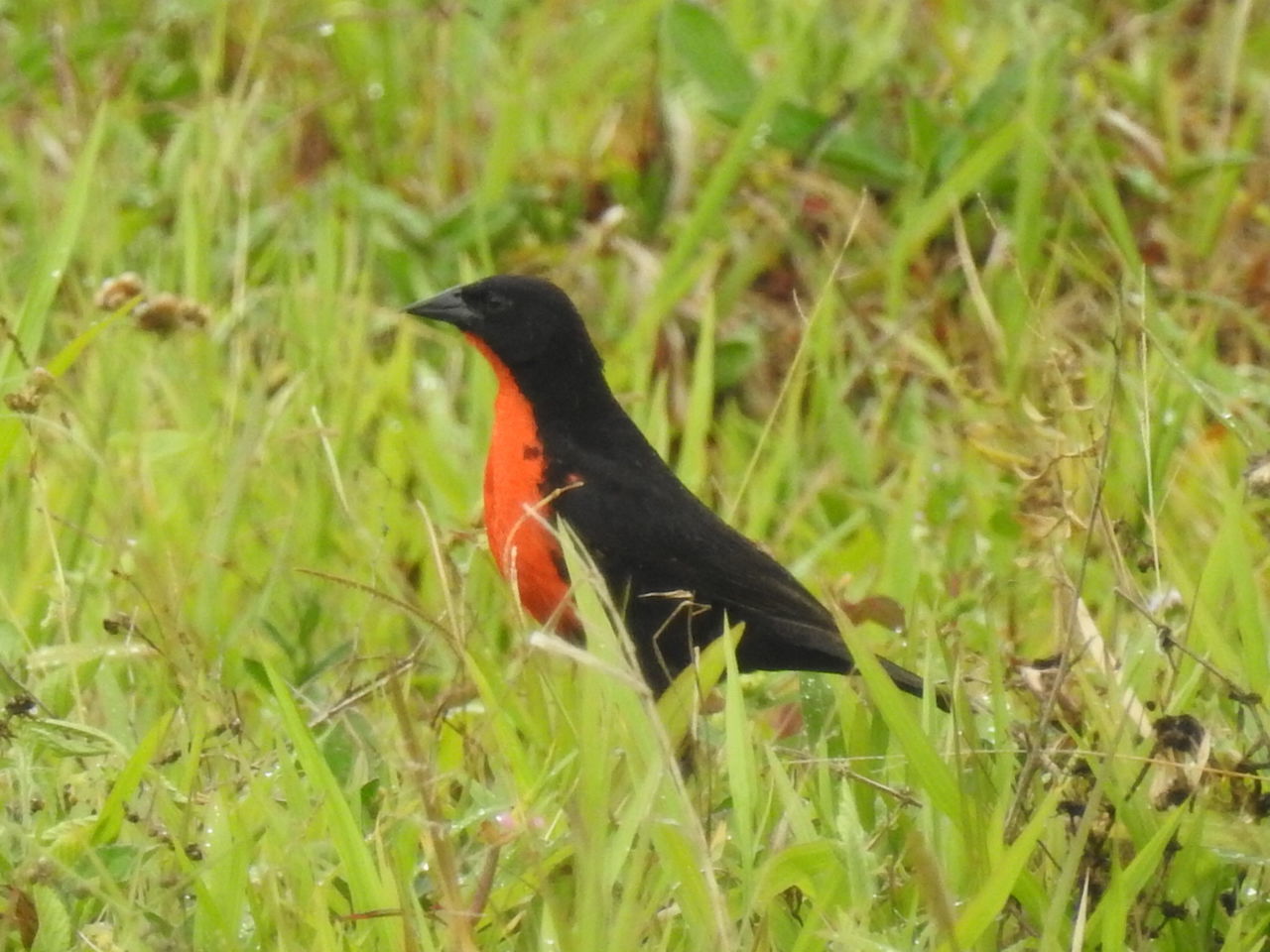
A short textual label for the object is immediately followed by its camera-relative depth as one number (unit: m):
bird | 7.59
